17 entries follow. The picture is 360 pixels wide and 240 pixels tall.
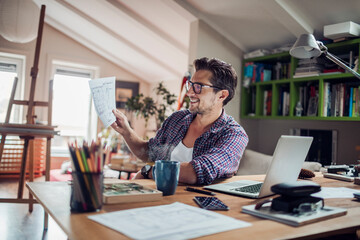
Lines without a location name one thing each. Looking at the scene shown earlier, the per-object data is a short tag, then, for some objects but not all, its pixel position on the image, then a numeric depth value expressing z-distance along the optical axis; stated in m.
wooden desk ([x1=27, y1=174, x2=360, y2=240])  0.65
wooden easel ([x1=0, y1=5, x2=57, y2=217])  2.57
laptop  0.96
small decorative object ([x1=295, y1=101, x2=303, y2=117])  3.34
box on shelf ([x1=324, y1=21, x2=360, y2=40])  2.72
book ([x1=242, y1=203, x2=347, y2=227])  0.75
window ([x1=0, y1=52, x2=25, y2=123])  6.16
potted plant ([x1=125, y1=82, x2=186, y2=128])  4.21
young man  1.57
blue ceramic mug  1.00
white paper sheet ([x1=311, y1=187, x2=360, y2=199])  1.13
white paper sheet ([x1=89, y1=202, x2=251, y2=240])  0.63
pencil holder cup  0.75
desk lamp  1.50
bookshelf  2.95
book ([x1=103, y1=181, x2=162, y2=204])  0.86
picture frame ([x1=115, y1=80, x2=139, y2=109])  7.01
